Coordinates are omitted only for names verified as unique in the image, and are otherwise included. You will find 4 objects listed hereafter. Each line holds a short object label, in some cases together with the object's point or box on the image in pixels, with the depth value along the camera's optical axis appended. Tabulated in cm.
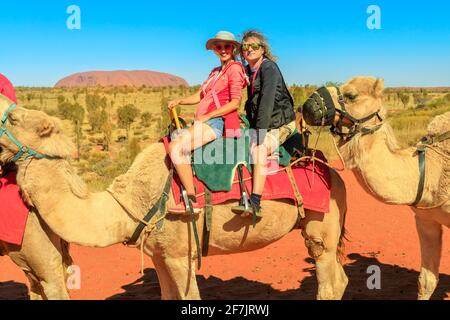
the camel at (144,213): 395
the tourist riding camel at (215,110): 435
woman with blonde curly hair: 450
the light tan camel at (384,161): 439
